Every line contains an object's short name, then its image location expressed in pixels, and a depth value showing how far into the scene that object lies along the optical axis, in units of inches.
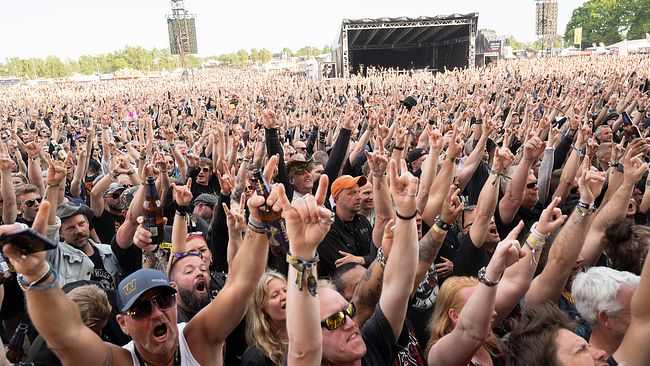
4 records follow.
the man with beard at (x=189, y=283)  118.6
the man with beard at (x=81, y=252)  145.6
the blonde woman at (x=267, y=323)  101.0
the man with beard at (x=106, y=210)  204.5
